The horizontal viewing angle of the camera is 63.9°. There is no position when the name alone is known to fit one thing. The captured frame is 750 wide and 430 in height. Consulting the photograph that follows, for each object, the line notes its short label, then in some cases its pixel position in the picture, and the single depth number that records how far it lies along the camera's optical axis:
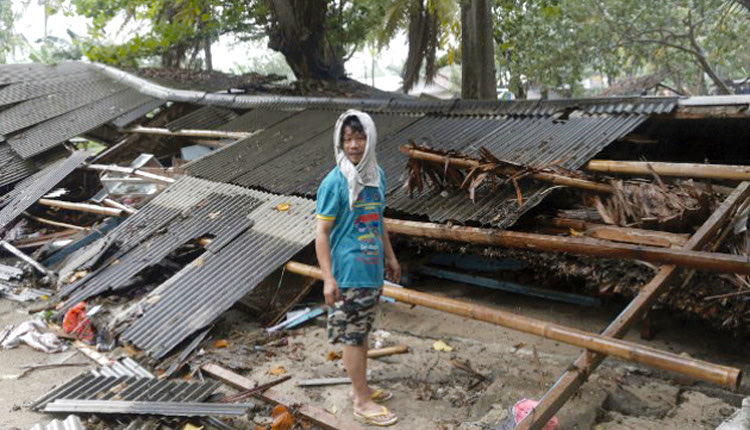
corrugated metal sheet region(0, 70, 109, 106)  11.83
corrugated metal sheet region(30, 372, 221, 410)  3.82
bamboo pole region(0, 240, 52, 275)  6.85
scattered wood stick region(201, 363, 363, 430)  3.37
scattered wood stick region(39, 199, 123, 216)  7.26
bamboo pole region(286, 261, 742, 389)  2.51
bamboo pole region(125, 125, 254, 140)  8.60
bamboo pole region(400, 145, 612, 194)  4.25
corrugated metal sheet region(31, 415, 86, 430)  3.52
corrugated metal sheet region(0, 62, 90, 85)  12.97
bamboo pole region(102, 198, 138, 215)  7.17
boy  3.26
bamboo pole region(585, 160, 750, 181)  4.06
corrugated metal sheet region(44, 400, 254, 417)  3.59
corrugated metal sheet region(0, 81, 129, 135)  10.84
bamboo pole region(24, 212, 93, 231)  7.99
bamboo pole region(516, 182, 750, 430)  2.70
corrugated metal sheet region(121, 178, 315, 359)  4.68
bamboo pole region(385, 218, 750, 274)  3.09
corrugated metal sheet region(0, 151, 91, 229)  8.17
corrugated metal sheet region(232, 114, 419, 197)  6.16
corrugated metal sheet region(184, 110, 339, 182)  7.18
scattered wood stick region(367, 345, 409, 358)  4.29
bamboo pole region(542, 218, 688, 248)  3.71
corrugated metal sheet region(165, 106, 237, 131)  9.62
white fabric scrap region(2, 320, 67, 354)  4.97
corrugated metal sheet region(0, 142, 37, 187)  9.37
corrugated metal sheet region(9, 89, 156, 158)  9.94
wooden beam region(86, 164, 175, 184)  7.74
